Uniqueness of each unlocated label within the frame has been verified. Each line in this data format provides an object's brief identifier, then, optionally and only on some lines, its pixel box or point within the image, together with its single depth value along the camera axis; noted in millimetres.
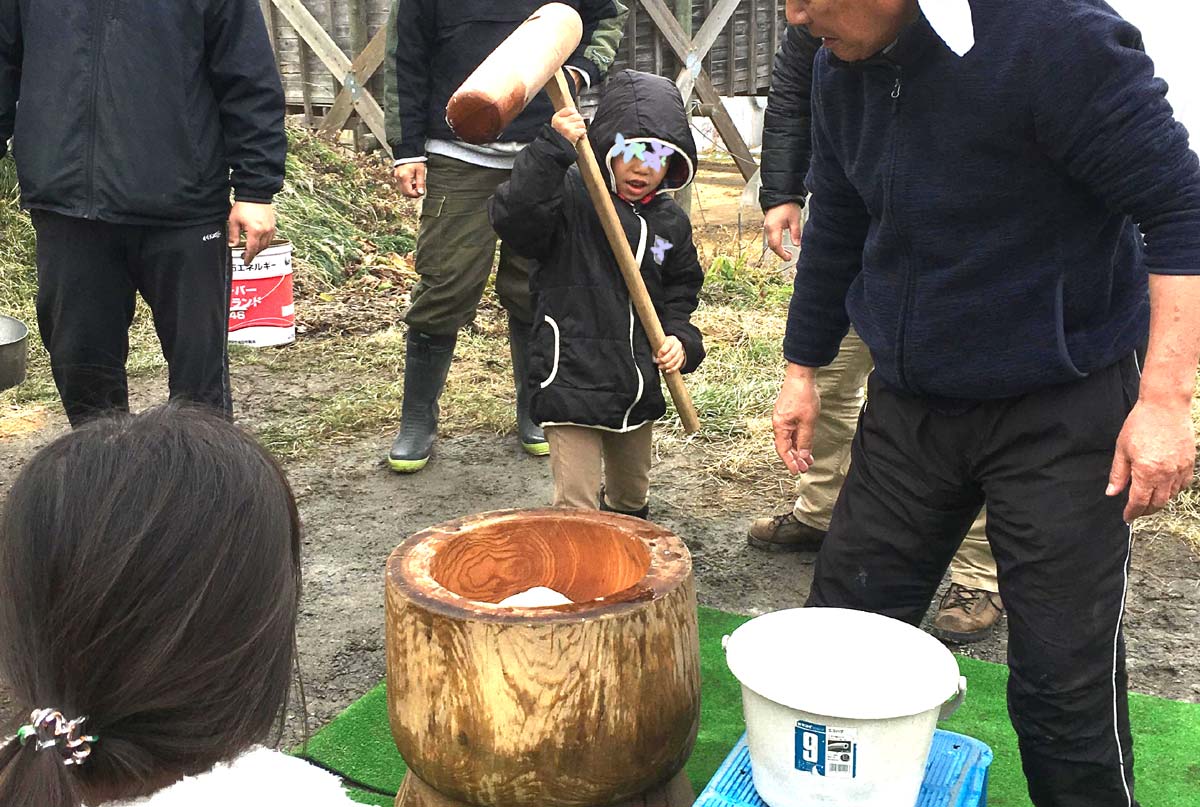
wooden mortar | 2002
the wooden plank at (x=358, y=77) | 8838
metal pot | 3703
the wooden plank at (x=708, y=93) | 8523
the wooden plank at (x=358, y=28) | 8852
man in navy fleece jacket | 1851
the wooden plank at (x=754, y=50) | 9539
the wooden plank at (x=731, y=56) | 9438
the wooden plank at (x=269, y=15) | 9500
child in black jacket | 3350
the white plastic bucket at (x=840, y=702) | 1878
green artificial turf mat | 2576
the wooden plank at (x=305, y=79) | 9516
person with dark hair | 1295
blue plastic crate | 2057
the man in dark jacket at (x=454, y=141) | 4094
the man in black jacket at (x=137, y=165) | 3289
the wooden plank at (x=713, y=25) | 8883
